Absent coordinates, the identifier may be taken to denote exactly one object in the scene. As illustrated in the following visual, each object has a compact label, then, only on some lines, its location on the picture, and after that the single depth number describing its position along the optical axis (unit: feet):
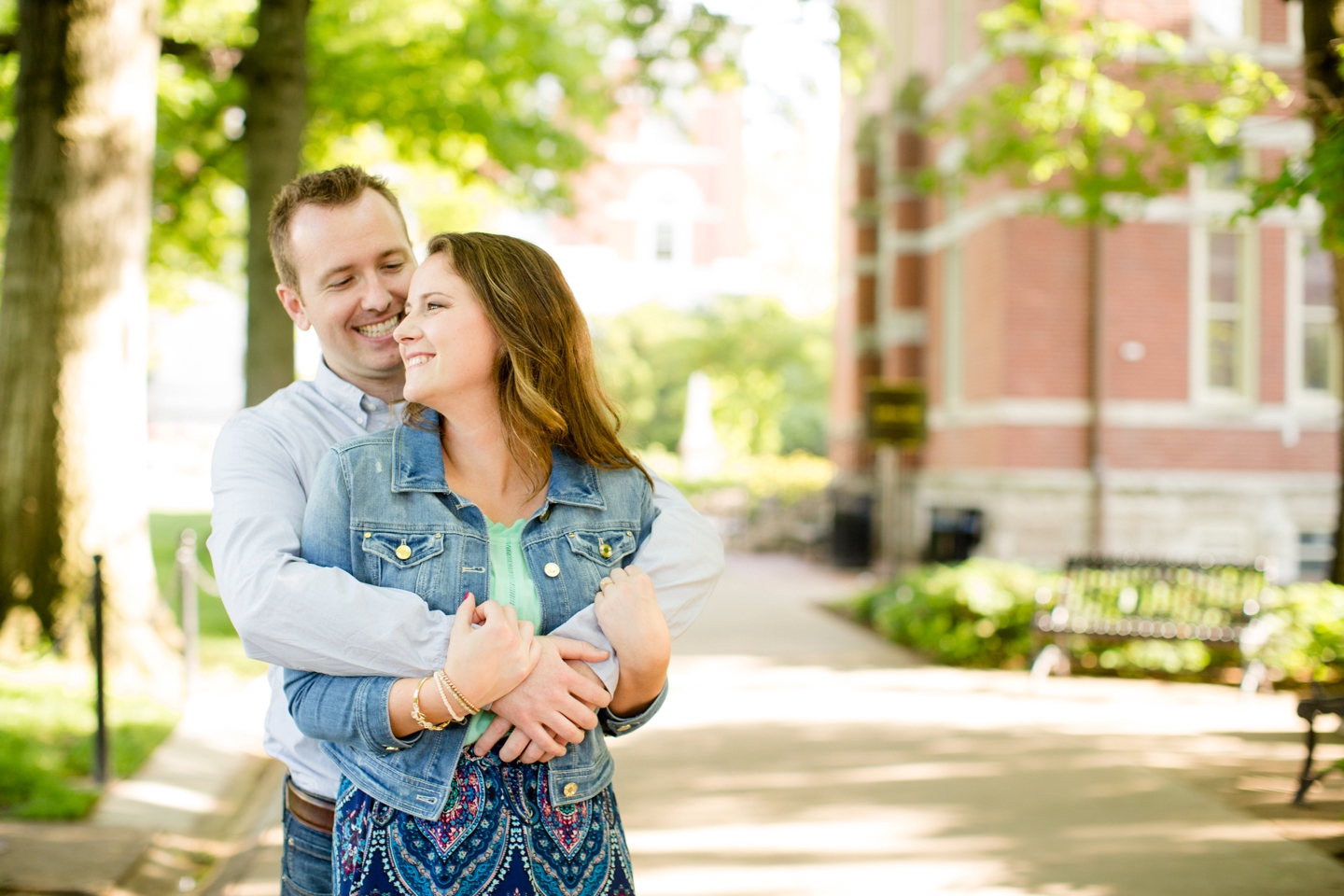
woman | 6.64
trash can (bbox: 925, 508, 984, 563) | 51.90
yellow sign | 46.34
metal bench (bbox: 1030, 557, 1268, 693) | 29.53
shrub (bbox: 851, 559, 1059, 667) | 32.78
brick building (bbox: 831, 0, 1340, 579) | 49.93
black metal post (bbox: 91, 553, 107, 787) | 19.33
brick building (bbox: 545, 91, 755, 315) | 154.30
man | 6.47
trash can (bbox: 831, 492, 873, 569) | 63.72
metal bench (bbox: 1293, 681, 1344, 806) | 18.38
